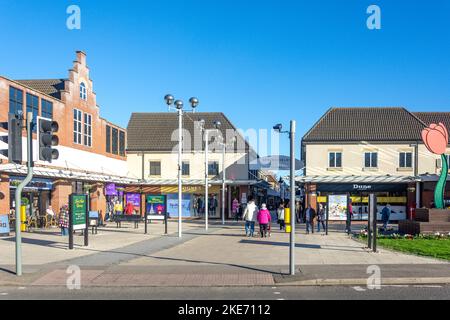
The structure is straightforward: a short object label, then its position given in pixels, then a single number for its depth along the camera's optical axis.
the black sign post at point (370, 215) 17.66
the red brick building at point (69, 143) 27.12
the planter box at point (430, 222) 22.80
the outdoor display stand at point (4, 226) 23.31
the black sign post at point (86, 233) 19.28
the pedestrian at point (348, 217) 27.11
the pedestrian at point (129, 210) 34.91
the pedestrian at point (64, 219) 23.34
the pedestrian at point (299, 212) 41.83
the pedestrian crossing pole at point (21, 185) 12.20
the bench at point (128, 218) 30.59
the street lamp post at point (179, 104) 23.11
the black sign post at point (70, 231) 18.20
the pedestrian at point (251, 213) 23.97
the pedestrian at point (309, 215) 27.12
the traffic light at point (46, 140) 12.27
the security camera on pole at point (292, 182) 12.09
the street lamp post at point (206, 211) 29.82
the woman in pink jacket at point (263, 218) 23.72
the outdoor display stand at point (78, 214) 18.28
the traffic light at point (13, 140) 12.12
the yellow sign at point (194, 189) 46.25
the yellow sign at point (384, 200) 40.97
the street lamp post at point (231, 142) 47.16
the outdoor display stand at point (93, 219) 25.68
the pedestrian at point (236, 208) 41.58
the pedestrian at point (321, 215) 28.60
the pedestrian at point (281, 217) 29.64
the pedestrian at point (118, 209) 34.84
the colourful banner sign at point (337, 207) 40.28
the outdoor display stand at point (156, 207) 27.53
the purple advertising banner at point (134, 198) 46.19
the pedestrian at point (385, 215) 28.49
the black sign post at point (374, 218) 16.95
